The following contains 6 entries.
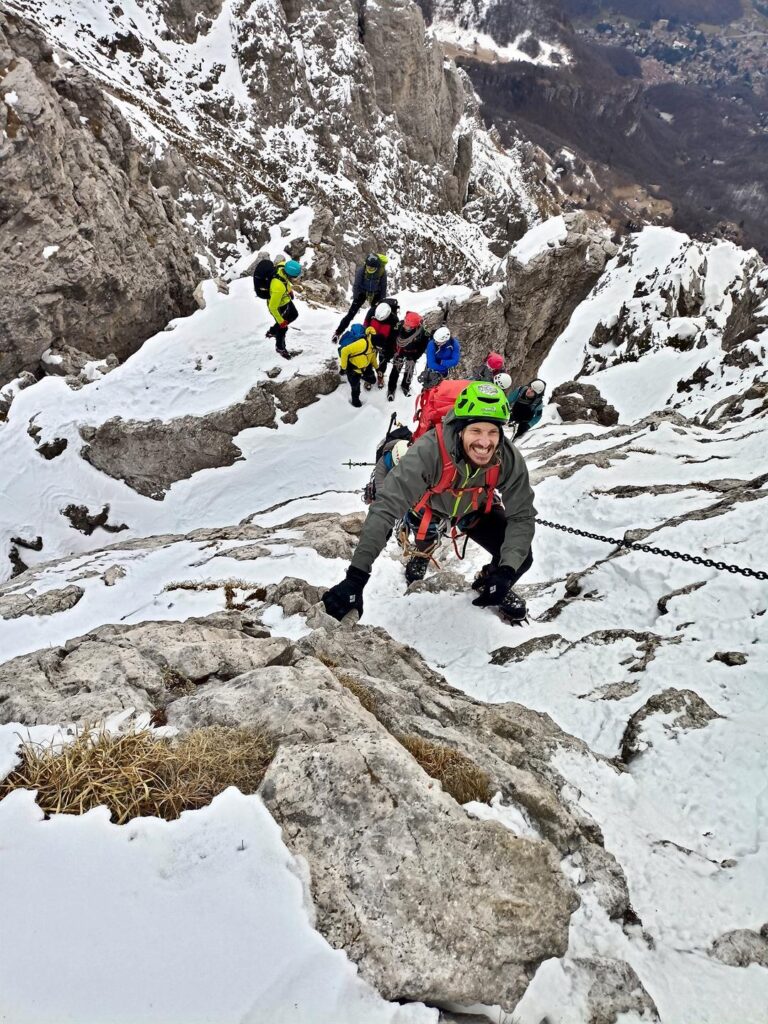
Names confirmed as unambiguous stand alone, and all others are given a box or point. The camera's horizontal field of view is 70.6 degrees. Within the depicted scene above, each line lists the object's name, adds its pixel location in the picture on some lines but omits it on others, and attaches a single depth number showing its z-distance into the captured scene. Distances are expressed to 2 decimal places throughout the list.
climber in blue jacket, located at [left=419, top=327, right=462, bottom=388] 12.62
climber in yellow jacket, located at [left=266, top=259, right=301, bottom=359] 13.84
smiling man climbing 5.40
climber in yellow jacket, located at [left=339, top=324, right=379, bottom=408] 14.55
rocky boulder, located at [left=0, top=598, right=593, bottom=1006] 2.67
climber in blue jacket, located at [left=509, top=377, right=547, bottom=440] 12.80
